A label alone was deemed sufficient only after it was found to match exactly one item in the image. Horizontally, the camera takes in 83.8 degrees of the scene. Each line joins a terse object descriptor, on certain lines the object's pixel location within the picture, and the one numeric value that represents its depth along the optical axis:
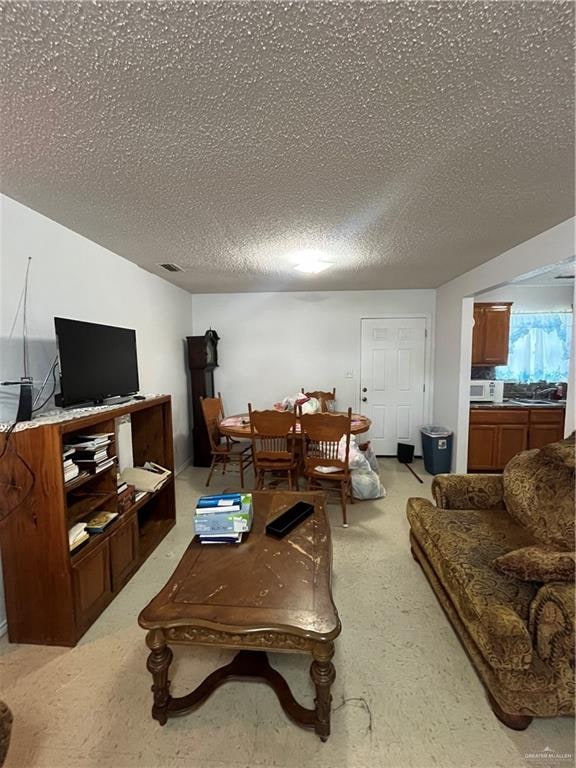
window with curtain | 4.30
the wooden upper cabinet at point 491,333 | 3.96
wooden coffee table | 1.16
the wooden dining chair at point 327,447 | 2.80
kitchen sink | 3.81
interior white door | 4.50
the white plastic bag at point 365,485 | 3.24
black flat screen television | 1.87
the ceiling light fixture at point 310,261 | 2.79
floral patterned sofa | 1.22
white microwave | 3.90
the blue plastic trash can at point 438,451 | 3.84
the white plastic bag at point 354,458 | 3.18
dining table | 3.25
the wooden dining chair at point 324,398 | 4.27
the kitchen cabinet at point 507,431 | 3.74
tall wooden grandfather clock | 4.17
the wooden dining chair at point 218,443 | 3.65
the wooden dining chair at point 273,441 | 3.01
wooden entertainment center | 1.61
